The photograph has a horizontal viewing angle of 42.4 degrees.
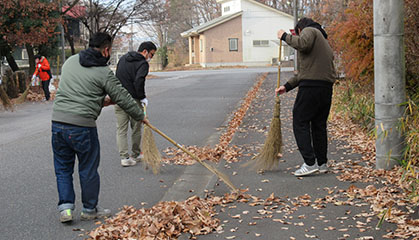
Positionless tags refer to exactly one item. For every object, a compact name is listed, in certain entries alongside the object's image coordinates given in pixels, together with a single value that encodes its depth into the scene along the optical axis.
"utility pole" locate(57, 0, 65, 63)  25.75
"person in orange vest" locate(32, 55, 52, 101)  19.38
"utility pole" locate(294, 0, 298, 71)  26.61
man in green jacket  5.22
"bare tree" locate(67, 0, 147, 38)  34.50
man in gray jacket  6.59
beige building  54.06
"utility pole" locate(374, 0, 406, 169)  6.44
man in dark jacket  7.77
